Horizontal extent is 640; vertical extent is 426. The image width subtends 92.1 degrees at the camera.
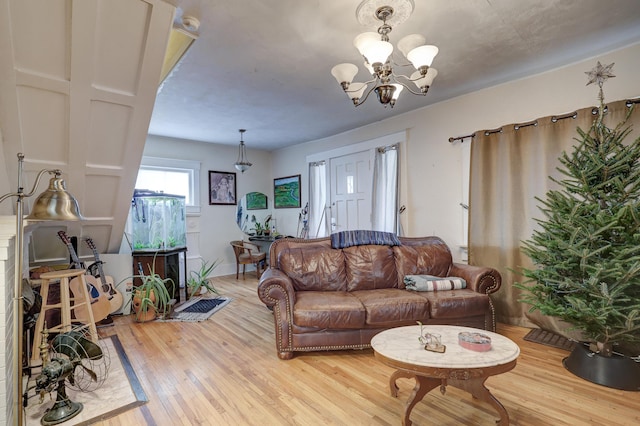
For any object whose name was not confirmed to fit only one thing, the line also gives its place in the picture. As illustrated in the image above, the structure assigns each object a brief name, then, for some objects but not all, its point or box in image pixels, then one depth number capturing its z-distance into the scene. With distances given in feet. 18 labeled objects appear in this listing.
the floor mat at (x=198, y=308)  11.73
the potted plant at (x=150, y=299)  11.32
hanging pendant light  19.58
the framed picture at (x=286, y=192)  19.74
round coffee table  4.96
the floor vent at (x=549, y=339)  8.69
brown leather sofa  8.29
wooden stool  8.23
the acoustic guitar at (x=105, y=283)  10.94
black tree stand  6.69
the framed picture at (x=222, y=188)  18.89
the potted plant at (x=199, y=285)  14.08
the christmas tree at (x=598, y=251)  6.56
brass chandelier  5.88
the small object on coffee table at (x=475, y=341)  5.41
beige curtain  9.52
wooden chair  17.49
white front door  15.48
